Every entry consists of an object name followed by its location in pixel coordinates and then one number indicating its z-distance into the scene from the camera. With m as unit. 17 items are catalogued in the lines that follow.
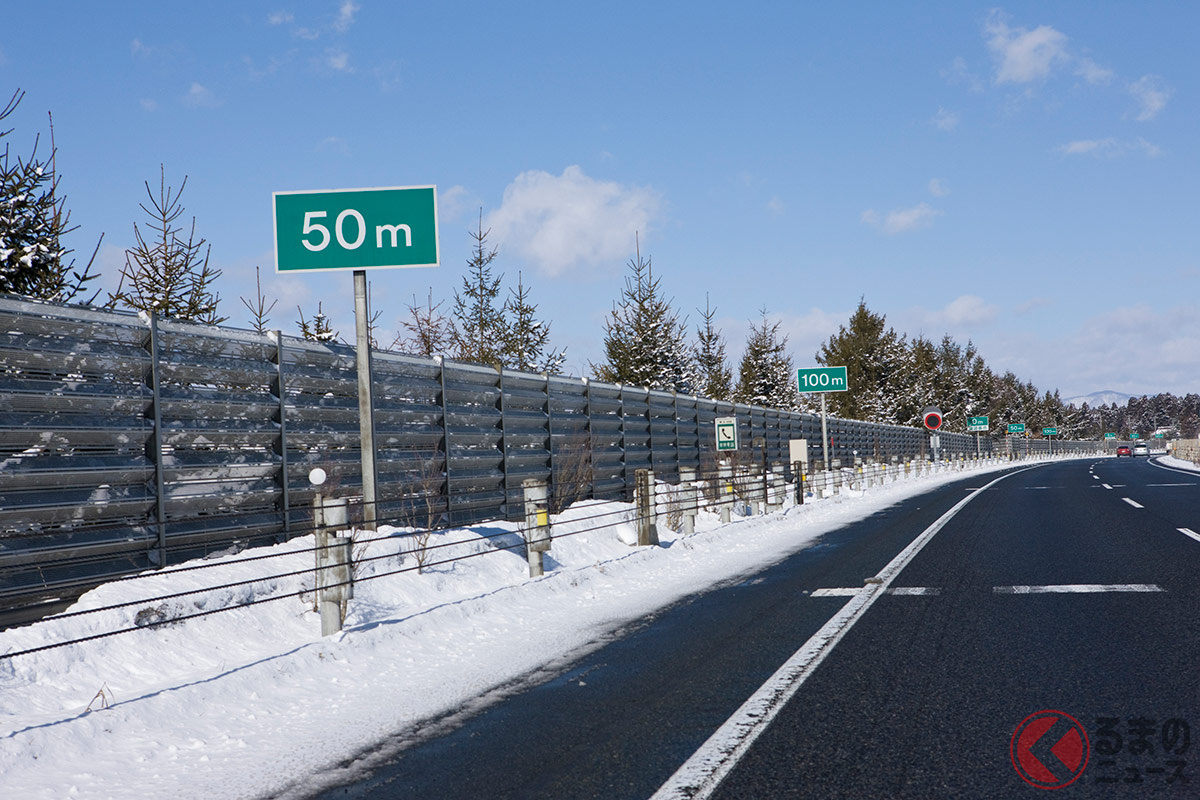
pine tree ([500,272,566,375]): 42.22
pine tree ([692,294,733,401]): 60.16
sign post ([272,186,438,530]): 9.62
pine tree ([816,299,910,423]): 81.31
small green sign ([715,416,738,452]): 21.52
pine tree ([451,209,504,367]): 43.59
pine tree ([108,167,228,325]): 22.52
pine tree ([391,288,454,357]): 38.41
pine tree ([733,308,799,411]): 63.03
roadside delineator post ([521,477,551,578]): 11.62
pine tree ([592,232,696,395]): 43.66
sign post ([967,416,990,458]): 72.79
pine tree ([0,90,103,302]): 13.65
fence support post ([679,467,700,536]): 17.20
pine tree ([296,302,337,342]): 27.36
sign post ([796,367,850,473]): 31.64
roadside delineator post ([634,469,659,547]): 15.23
